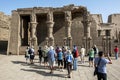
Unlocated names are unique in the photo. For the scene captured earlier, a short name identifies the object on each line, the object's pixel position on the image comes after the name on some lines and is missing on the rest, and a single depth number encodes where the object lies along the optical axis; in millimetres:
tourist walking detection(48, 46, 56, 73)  5727
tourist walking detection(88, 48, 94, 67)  6797
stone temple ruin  11072
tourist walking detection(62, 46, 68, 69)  6125
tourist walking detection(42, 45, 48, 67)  6564
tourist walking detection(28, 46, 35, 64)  7349
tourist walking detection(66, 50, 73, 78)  5211
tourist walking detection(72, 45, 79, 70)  6220
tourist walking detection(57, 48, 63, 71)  6042
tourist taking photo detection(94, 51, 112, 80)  3631
